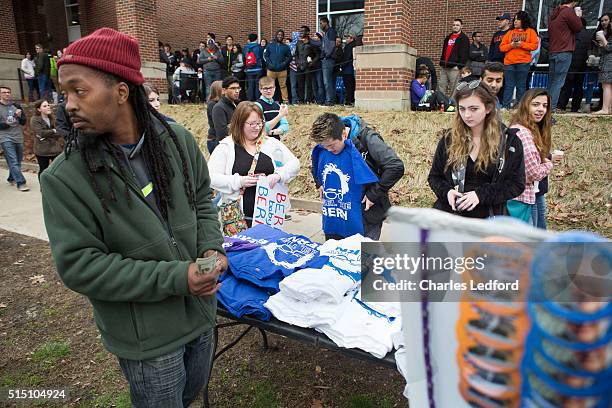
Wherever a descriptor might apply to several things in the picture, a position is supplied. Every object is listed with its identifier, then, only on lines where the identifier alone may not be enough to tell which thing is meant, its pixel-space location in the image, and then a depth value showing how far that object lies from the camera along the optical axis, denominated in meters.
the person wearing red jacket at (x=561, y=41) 7.85
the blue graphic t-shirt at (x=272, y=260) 2.57
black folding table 2.12
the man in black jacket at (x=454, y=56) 9.91
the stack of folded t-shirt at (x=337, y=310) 2.18
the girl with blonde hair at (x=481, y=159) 2.87
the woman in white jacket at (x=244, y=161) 3.72
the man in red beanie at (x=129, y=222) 1.43
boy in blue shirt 3.33
